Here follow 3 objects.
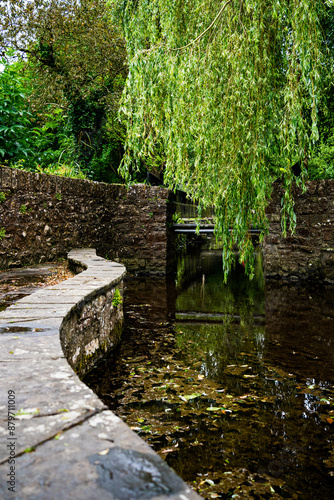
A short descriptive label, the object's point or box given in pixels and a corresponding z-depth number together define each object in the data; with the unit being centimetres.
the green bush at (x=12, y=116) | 606
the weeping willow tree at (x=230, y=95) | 403
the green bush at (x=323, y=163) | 1196
